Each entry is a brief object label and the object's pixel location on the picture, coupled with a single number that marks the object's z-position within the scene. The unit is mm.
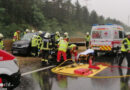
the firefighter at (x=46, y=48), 6612
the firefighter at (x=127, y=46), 6019
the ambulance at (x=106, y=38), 8510
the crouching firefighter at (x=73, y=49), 7223
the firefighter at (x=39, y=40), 8179
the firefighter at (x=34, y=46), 8478
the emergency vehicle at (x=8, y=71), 2920
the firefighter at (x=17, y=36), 10380
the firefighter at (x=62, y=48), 6655
